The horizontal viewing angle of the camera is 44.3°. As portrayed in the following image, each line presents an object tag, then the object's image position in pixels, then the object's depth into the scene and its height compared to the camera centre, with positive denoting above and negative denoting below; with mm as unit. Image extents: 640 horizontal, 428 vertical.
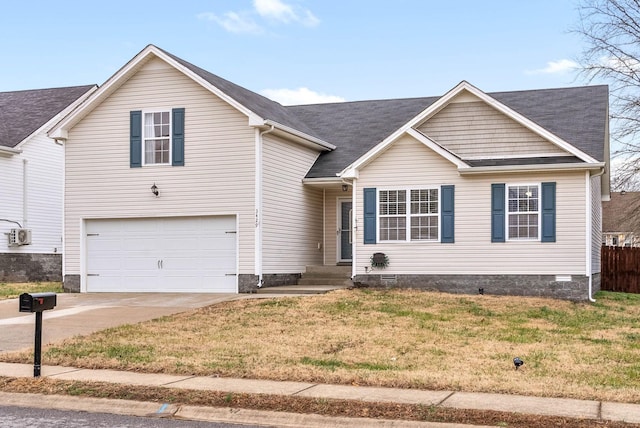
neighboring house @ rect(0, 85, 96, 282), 27297 +1545
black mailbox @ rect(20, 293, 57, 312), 9750 -900
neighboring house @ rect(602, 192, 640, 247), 56000 +681
